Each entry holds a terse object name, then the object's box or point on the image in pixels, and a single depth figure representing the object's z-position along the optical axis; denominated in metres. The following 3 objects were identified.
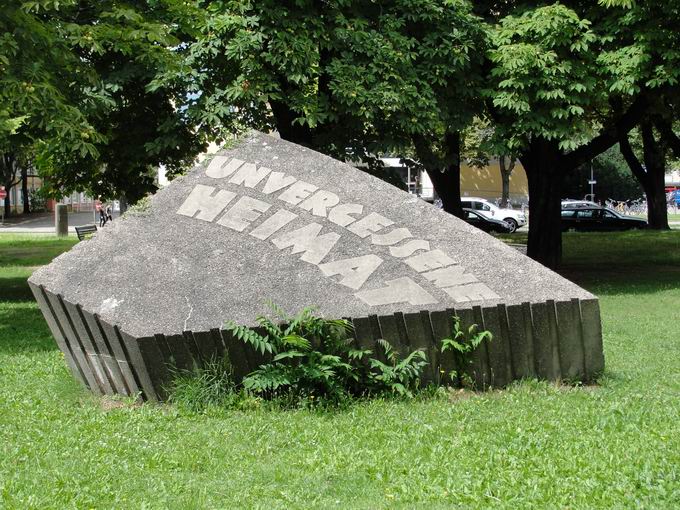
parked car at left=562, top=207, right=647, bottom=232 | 42.03
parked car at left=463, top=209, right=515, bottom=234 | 42.44
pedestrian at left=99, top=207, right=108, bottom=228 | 41.63
